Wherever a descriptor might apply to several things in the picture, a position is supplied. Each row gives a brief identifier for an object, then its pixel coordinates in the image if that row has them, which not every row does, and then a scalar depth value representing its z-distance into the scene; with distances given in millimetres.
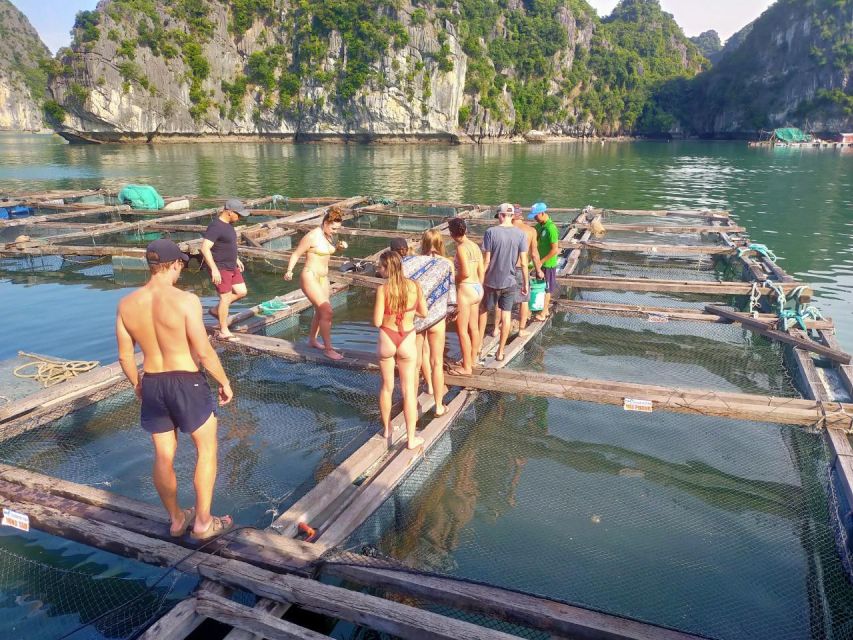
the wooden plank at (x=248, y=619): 3123
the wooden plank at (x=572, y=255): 11889
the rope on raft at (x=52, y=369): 6680
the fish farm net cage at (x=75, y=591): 3861
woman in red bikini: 4719
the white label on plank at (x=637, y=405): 5969
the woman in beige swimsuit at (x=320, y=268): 7246
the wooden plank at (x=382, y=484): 4090
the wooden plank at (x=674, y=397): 5652
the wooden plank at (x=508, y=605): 3064
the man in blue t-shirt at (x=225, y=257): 7590
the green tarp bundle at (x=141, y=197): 20984
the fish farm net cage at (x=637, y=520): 4176
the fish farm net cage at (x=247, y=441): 5367
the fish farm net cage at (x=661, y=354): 8203
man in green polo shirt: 8293
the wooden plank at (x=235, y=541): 3679
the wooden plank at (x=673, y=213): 18500
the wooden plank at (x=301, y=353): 7285
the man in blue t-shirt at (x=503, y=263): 6812
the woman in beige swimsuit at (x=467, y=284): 6207
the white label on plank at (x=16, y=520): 4020
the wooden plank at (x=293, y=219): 15355
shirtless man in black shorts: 3508
